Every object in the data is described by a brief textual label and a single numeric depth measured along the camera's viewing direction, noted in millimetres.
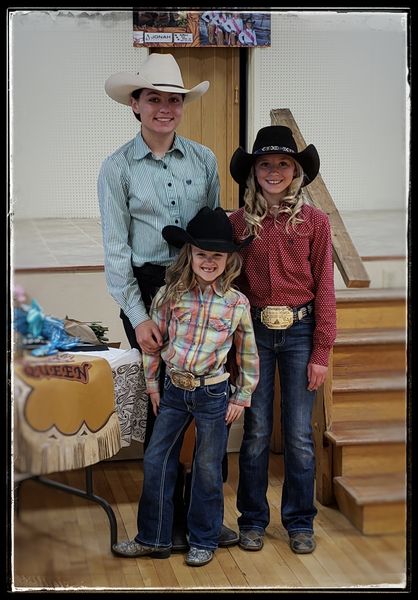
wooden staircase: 2430
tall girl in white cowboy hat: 2652
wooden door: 4629
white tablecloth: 2772
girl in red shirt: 2670
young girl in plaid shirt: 2613
